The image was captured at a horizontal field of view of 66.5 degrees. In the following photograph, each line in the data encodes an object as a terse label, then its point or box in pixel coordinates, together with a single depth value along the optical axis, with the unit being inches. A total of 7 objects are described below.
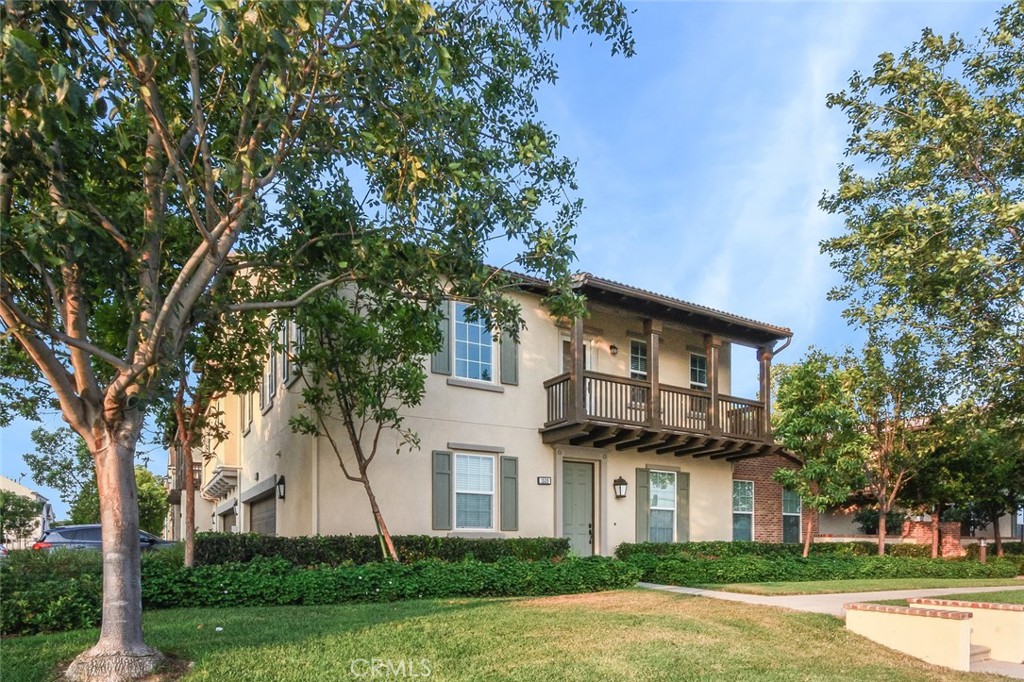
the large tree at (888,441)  724.0
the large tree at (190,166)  257.3
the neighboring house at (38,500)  1595.7
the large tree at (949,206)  377.4
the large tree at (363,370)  480.1
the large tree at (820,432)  710.5
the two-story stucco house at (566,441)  576.7
